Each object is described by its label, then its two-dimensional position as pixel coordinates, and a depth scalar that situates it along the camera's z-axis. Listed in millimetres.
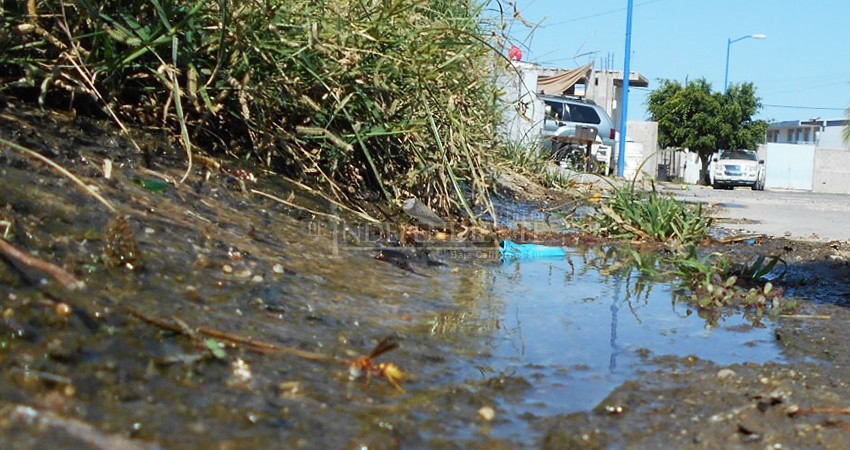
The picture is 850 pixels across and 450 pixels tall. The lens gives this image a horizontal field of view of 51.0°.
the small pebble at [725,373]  2279
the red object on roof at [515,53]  5565
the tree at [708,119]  40656
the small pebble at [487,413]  1832
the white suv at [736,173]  32500
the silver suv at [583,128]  15144
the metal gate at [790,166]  39750
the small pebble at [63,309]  1737
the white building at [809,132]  58969
